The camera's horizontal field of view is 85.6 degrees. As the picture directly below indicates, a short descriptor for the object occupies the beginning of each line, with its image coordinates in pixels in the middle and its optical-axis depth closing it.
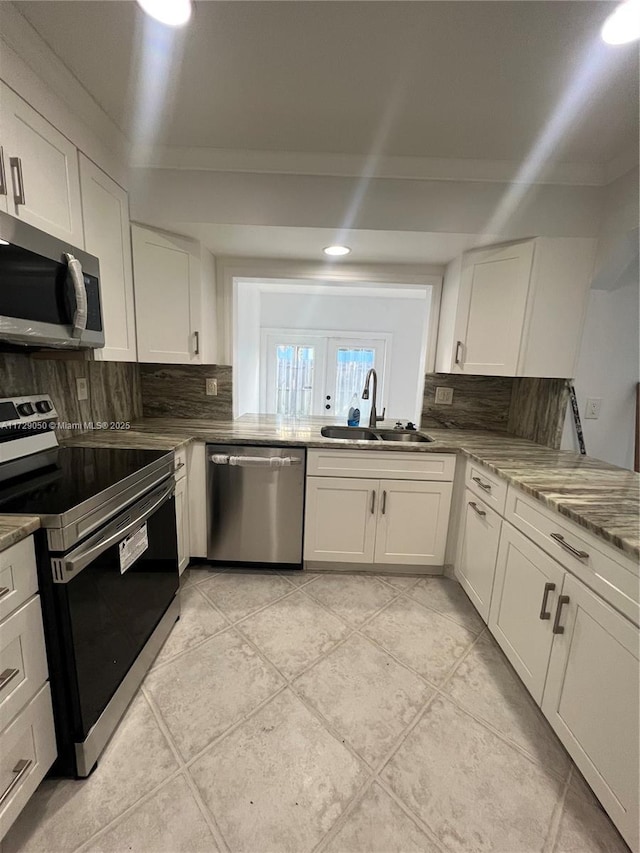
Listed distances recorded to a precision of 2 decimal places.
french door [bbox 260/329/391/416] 5.03
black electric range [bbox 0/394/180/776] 1.00
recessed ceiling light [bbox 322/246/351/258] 2.21
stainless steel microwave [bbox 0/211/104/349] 1.07
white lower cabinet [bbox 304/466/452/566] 2.12
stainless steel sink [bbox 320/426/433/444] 2.51
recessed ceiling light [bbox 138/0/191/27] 1.04
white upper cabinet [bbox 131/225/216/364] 2.01
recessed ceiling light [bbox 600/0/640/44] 1.02
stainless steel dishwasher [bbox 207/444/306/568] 2.07
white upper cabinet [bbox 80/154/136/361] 1.59
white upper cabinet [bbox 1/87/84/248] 1.17
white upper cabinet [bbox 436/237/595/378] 1.91
